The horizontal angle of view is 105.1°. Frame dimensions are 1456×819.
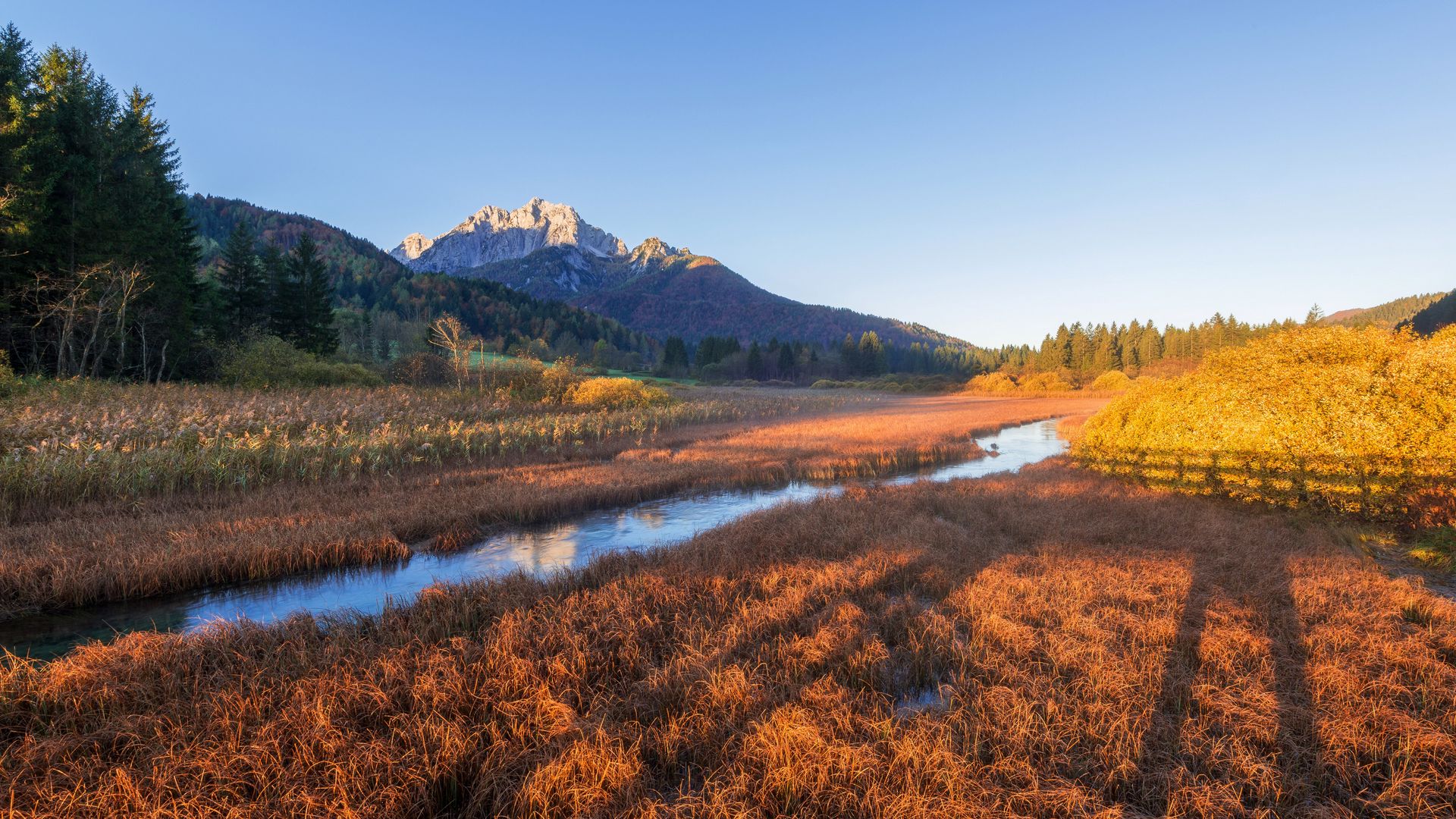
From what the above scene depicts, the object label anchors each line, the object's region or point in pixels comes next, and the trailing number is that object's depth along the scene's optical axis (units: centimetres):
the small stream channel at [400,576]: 671
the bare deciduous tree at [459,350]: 3578
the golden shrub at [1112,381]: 6875
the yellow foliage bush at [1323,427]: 970
